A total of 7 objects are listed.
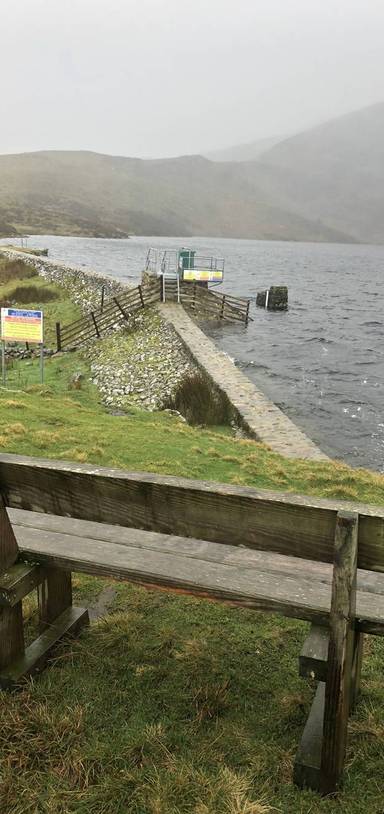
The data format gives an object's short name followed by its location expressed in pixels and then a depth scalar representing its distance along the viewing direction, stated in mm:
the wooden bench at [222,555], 2502
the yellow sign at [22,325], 15836
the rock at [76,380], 17192
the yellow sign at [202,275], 34047
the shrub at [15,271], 41062
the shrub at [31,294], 32969
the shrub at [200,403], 14703
